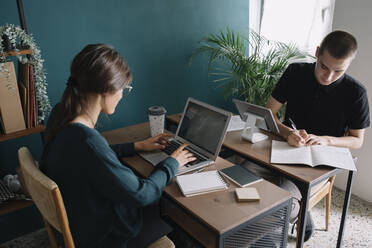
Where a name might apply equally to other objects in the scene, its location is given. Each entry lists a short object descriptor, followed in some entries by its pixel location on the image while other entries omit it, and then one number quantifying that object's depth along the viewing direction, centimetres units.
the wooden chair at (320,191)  187
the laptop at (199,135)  155
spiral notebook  135
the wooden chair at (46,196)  108
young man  171
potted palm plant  267
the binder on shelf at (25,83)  167
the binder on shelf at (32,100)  168
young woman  114
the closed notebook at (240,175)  143
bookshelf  165
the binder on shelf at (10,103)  158
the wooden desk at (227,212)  116
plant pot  158
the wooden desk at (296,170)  147
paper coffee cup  192
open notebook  156
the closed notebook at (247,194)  128
